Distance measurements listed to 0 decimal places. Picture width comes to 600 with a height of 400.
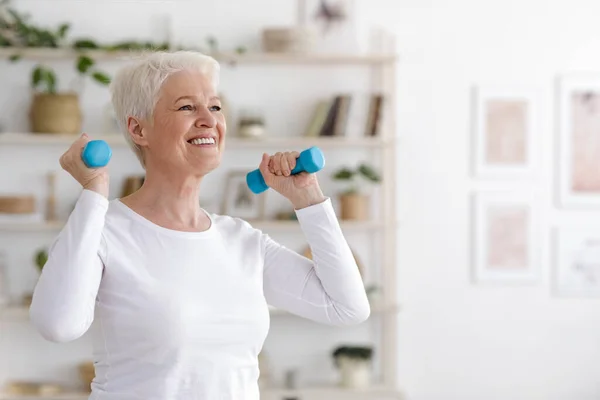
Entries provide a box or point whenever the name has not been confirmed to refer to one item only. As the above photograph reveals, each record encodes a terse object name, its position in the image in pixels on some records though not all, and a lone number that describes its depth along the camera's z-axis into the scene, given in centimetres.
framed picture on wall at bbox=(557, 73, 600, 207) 486
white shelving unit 450
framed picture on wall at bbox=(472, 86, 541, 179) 483
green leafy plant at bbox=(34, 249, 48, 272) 448
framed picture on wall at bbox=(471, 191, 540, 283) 484
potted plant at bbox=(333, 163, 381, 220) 457
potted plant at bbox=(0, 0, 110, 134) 445
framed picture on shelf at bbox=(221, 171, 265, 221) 466
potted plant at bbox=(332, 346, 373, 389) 455
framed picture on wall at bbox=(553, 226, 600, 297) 486
